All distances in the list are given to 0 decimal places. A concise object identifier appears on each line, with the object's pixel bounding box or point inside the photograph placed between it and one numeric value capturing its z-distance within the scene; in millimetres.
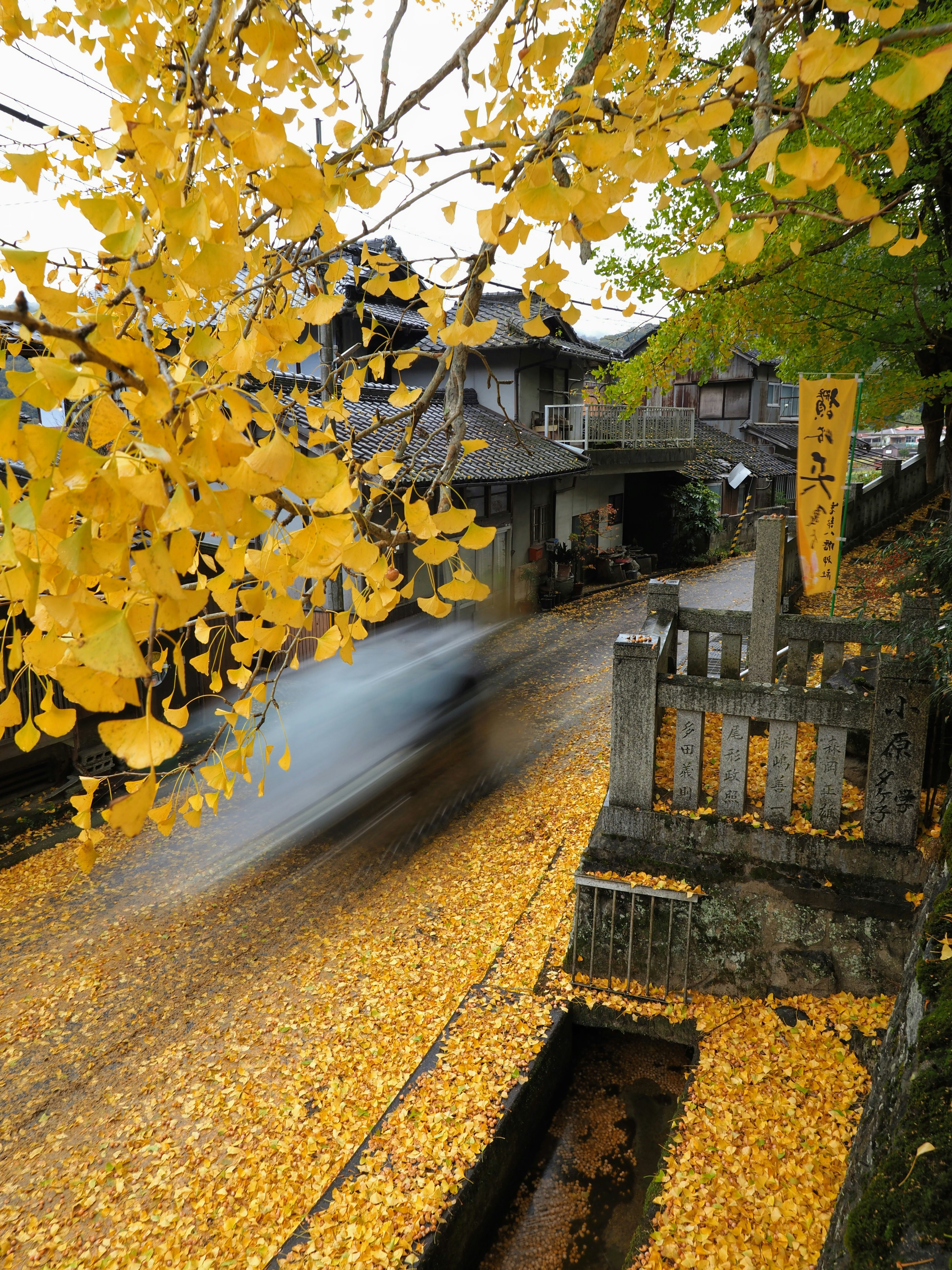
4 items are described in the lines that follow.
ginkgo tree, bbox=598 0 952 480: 8586
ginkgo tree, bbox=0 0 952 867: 1395
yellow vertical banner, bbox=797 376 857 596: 9477
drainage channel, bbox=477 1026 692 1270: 4746
